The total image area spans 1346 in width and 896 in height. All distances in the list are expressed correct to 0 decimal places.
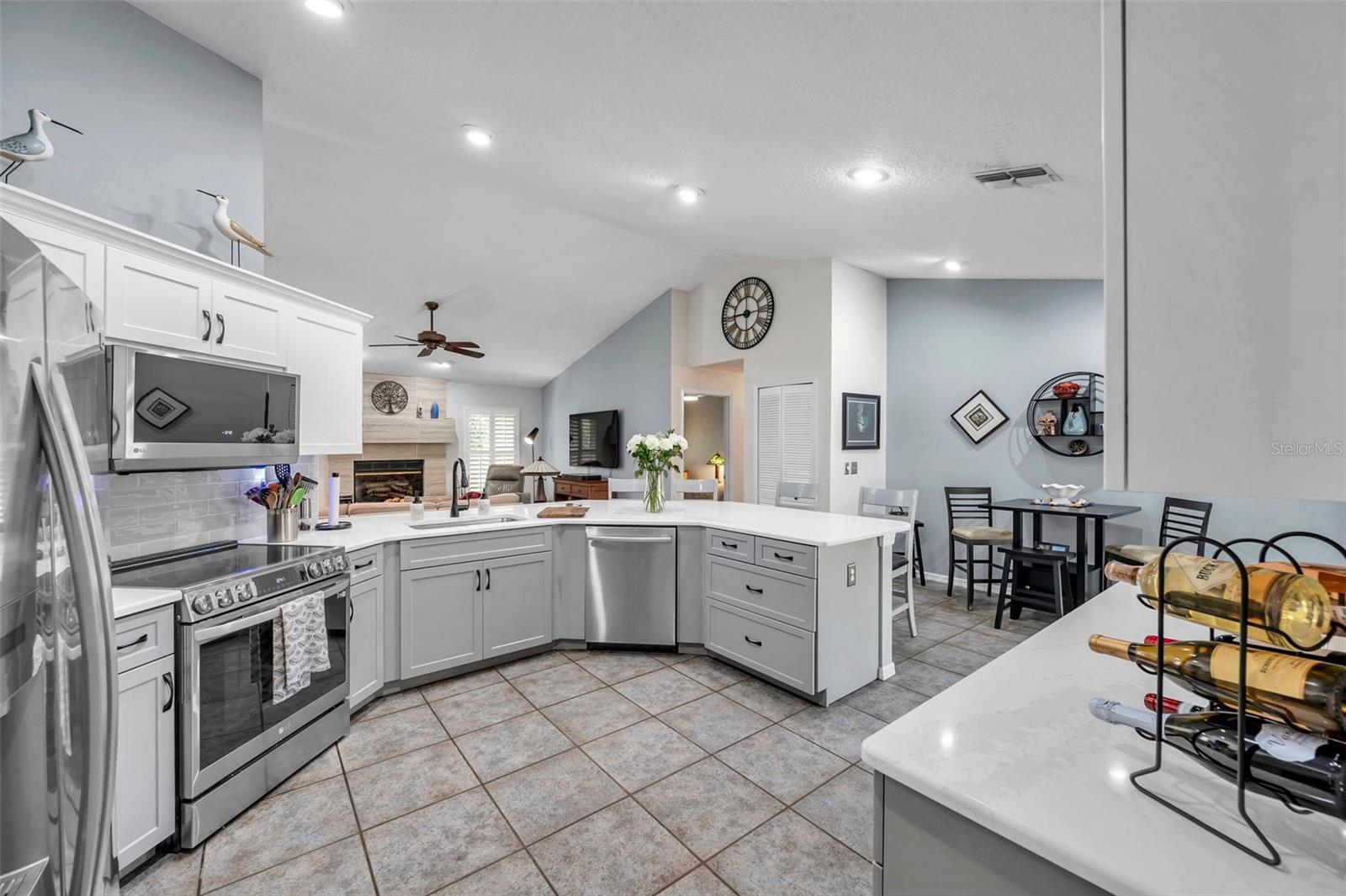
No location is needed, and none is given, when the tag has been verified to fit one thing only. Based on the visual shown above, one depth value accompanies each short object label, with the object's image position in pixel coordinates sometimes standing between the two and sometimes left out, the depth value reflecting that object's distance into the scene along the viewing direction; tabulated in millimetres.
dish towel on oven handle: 2113
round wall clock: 5641
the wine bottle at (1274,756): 608
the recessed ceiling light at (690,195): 3750
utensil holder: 2637
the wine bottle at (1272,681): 624
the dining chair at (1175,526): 3672
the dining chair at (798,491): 4431
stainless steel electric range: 1832
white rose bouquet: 3662
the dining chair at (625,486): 4562
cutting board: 3541
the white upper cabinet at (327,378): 2748
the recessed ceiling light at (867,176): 3086
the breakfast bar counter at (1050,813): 631
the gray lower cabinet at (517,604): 3168
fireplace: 8891
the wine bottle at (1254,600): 640
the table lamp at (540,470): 5835
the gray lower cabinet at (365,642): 2609
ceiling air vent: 2830
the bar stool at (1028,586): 3889
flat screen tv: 7531
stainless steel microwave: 1892
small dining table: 3941
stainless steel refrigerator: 570
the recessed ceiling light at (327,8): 2182
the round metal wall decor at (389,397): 8859
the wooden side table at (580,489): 7734
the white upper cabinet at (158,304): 1959
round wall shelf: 4469
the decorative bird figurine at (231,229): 2436
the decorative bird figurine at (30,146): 1748
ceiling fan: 5531
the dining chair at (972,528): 4531
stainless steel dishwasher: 3414
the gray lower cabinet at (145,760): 1660
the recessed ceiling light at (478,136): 3188
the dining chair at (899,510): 3771
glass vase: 3703
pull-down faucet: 3374
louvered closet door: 5227
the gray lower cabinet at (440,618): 2893
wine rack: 629
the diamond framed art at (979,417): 4977
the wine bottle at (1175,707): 772
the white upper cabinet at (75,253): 1727
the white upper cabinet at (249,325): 2336
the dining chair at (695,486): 4332
